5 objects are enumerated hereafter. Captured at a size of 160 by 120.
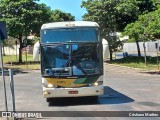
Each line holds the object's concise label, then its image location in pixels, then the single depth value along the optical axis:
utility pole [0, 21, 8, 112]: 7.77
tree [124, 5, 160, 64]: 20.25
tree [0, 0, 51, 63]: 29.96
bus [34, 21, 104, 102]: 10.28
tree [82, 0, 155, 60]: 28.76
